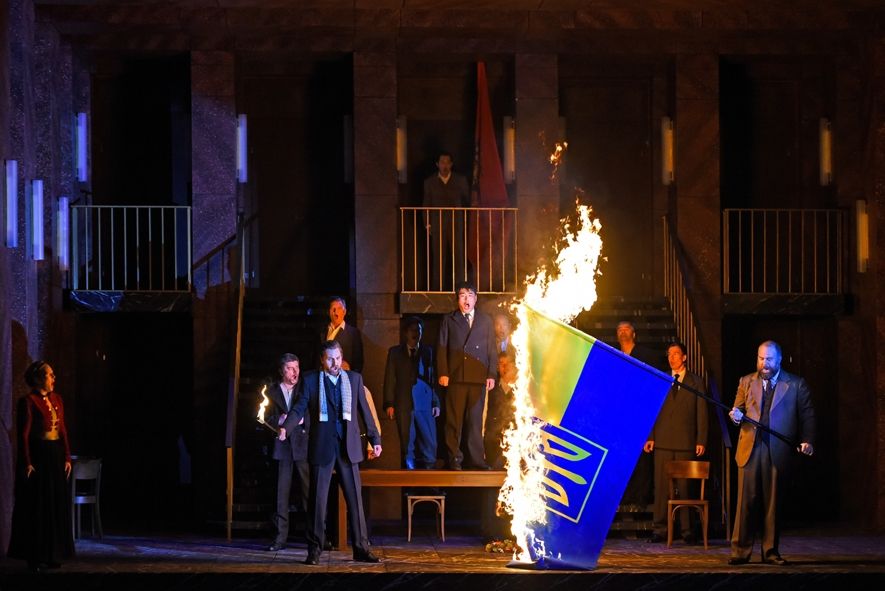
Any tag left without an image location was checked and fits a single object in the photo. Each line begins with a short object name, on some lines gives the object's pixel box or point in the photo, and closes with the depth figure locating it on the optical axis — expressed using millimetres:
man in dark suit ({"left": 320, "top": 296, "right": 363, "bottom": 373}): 14141
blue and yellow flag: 10547
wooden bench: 12945
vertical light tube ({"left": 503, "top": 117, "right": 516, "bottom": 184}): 16750
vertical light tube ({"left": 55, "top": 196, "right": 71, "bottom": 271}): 15664
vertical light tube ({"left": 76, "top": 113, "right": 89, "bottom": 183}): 16469
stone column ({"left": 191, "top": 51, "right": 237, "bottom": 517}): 15883
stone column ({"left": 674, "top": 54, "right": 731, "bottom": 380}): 16359
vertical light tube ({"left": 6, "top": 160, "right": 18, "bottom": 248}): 13711
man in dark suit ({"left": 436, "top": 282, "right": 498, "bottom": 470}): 13992
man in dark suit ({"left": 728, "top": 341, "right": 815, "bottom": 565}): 11789
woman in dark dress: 11672
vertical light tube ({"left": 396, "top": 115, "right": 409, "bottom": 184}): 16656
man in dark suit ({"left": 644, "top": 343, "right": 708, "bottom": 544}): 13617
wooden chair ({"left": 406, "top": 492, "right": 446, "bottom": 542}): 13336
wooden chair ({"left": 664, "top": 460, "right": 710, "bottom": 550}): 12953
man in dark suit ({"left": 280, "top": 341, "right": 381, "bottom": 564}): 11875
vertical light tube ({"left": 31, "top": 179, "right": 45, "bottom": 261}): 14391
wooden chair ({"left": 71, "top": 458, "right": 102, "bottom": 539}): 13906
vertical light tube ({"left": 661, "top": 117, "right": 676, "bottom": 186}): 16734
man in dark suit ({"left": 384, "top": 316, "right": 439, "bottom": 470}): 14359
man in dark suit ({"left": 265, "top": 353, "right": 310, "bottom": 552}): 12695
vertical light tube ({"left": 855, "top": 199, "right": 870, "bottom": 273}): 15737
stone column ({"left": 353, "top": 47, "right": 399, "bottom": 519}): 16125
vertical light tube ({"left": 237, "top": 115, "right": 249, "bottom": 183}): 16438
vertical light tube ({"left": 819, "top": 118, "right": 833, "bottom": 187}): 16547
